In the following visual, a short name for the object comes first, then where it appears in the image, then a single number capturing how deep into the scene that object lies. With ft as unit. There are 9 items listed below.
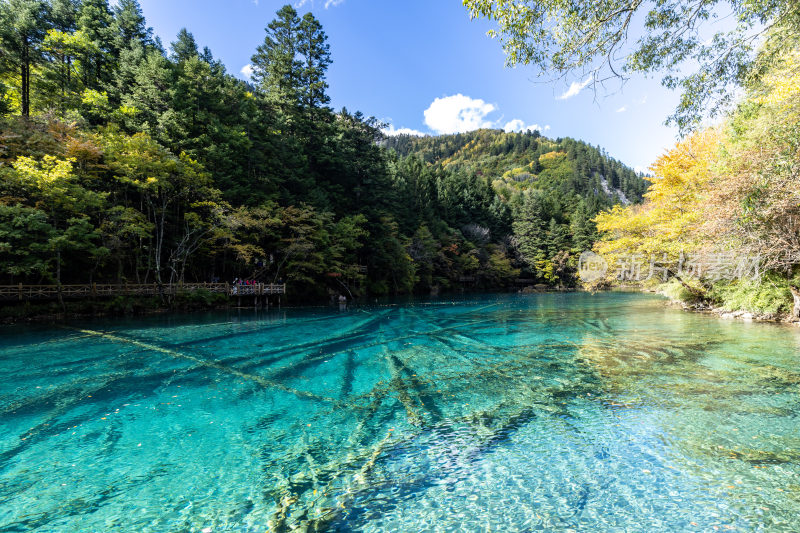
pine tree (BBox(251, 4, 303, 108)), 109.19
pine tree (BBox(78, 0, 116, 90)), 84.99
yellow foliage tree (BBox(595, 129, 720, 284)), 50.72
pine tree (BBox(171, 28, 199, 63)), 106.32
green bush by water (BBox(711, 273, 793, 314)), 46.78
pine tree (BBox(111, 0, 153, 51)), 92.46
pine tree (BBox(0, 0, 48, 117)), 74.33
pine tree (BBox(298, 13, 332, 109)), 114.42
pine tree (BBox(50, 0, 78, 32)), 84.43
